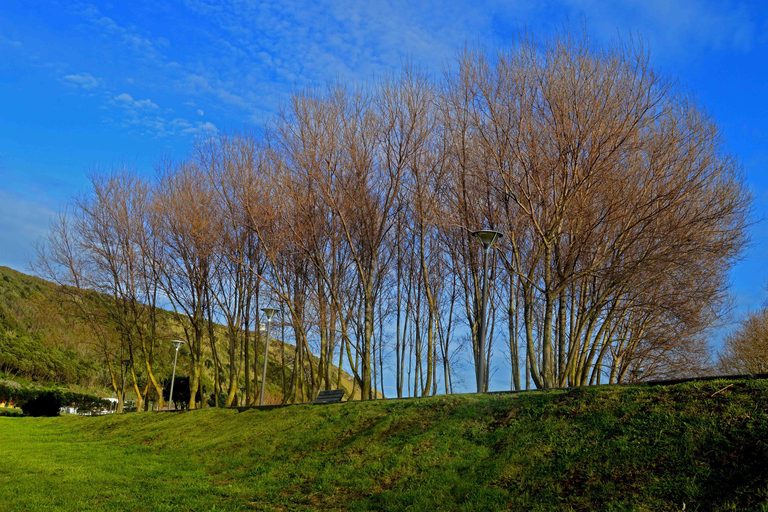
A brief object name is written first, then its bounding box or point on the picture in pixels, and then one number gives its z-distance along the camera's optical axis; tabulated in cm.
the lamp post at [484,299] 1267
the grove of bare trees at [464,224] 1427
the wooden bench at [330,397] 1702
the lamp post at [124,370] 3065
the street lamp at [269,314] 2099
